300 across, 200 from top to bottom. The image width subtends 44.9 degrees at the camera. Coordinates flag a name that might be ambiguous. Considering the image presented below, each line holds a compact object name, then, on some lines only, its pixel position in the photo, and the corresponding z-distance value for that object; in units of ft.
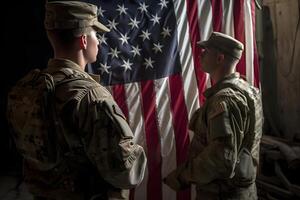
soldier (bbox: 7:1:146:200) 4.84
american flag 9.04
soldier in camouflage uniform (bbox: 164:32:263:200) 6.59
